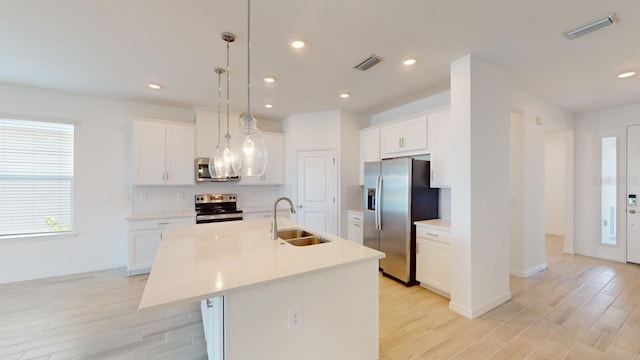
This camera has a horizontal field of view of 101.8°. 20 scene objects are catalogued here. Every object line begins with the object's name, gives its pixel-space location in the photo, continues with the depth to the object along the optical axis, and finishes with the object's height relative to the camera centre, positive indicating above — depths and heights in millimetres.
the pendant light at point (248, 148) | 1949 +246
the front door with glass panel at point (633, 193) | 4144 -206
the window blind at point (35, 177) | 3568 +48
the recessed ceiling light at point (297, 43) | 2363 +1267
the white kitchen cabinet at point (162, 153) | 3994 +442
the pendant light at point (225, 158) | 2286 +204
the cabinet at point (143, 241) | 3760 -903
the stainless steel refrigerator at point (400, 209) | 3361 -391
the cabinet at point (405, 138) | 3551 +624
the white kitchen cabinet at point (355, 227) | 4352 -800
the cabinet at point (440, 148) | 3238 +419
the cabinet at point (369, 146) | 4348 +599
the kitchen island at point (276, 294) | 1396 -678
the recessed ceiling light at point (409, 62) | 2729 +1261
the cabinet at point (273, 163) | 5000 +345
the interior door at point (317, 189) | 4676 -163
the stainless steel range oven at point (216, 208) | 4207 -506
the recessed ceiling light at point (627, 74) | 2930 +1215
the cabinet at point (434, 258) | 2998 -944
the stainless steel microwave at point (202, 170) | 4406 +178
